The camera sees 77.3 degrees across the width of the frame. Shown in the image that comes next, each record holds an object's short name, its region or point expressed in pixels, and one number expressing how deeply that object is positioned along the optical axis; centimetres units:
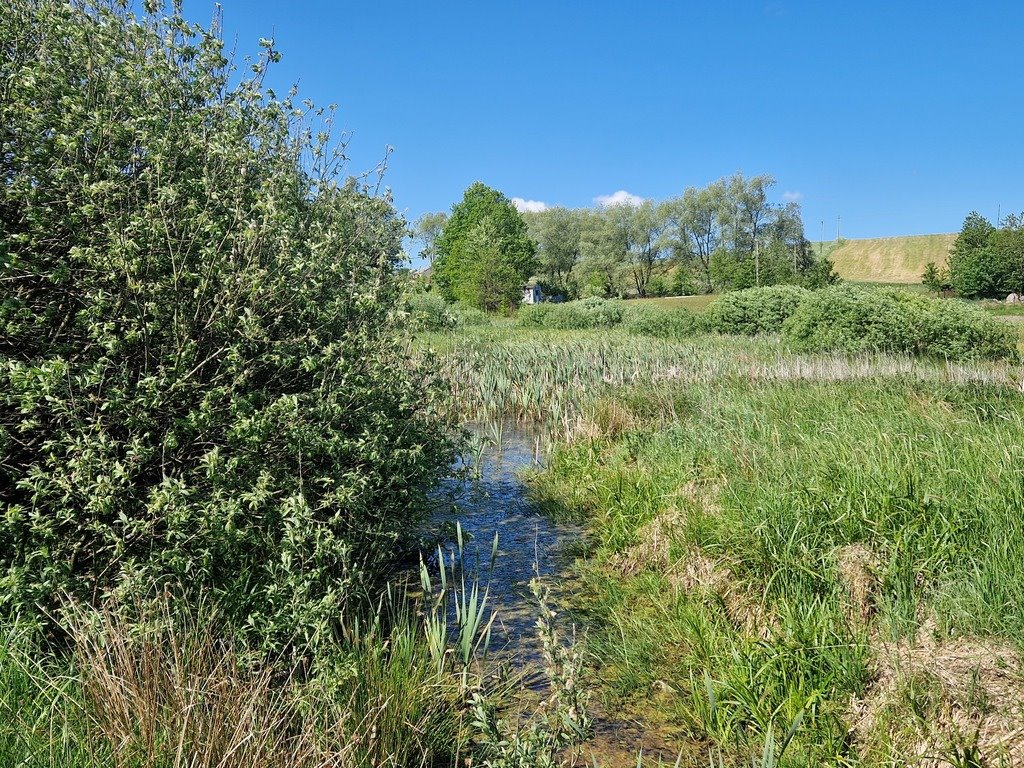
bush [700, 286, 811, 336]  2484
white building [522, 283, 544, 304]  6869
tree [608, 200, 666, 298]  7844
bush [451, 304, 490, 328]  3597
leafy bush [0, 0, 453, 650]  330
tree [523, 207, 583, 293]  7706
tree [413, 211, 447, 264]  9456
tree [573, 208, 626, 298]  7256
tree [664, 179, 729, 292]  7912
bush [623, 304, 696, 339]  2644
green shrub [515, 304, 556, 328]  3647
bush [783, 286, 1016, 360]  1427
